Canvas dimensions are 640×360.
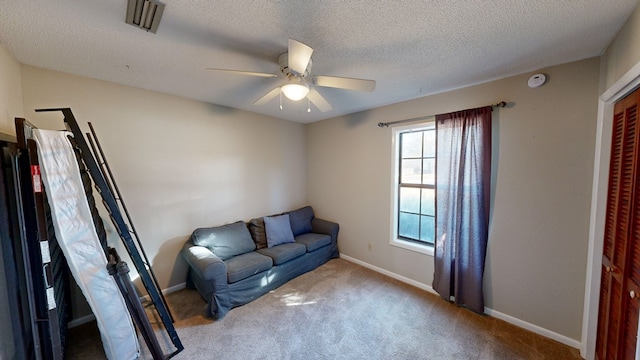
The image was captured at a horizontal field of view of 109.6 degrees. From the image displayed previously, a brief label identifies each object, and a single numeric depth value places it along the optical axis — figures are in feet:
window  9.59
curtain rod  7.17
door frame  5.46
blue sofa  7.58
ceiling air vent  4.01
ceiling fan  5.22
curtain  7.50
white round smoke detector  6.48
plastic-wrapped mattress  4.76
